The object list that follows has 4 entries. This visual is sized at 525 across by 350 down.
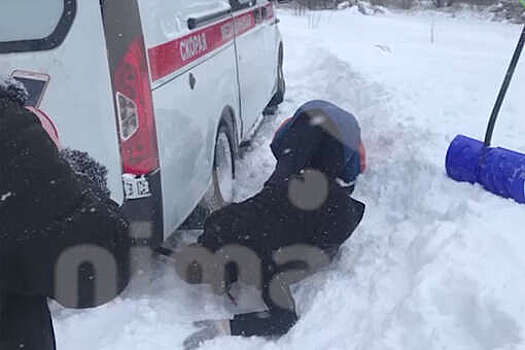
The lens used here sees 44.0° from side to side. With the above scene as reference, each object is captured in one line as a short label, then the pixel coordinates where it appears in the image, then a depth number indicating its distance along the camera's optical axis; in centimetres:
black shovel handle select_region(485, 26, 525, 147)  449
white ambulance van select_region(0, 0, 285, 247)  283
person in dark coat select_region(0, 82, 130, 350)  133
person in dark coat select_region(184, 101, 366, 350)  366
